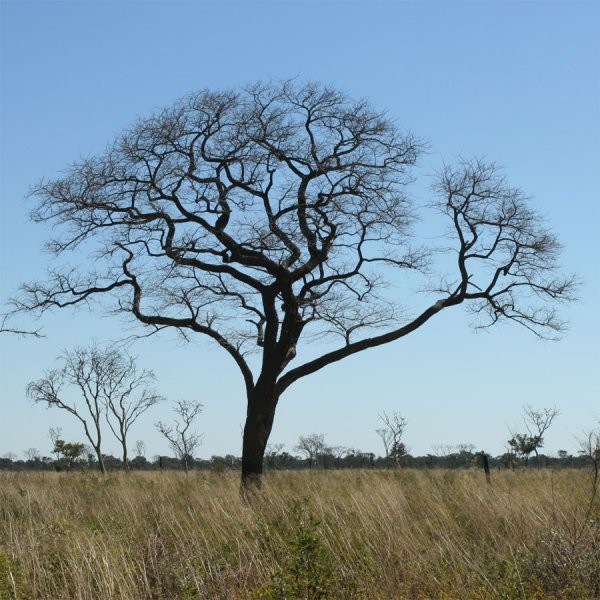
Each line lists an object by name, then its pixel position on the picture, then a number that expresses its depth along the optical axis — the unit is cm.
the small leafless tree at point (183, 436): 5069
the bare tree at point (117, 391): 4397
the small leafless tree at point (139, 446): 7532
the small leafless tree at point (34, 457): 9487
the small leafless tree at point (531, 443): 4407
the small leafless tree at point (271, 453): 5434
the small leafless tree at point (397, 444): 4720
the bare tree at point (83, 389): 4409
